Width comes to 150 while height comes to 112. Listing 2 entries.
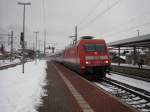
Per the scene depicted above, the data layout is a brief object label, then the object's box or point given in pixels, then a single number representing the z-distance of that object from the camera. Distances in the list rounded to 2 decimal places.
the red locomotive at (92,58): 20.31
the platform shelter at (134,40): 30.46
